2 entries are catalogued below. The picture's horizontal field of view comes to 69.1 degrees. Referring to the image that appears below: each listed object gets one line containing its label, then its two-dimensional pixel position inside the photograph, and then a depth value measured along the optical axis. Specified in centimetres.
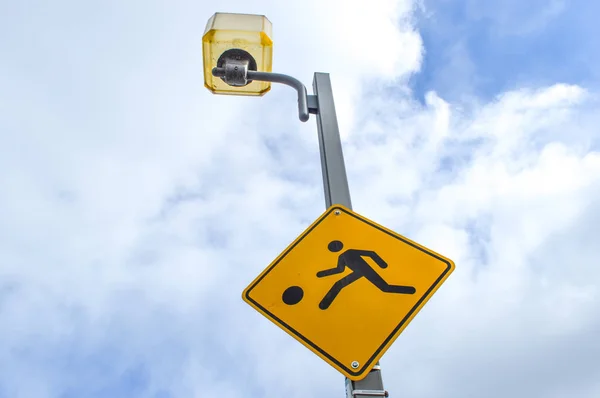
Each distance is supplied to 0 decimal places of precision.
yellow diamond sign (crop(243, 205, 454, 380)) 195
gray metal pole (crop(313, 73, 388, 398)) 260
